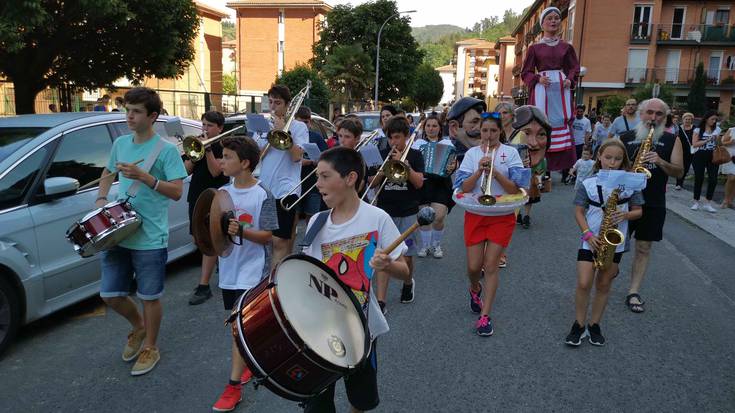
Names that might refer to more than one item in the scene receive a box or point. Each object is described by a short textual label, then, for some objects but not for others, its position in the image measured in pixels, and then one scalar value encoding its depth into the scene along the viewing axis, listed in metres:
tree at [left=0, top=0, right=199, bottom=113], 11.88
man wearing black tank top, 5.11
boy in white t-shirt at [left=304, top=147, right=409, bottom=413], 2.78
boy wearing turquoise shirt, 3.90
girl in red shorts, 4.73
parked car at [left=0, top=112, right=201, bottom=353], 4.14
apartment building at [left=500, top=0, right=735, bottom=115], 41.75
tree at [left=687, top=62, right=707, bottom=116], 34.84
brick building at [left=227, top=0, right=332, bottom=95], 59.03
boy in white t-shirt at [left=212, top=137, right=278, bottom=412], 3.52
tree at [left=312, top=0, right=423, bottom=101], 46.62
